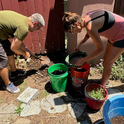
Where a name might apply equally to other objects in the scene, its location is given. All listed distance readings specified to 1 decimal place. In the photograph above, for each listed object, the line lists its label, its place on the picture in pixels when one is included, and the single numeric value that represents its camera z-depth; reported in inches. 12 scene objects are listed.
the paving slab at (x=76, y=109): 85.9
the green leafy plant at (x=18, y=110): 88.3
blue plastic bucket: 62.7
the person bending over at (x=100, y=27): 66.6
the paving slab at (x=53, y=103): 89.7
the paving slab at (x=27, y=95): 95.3
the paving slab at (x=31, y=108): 87.7
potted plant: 79.1
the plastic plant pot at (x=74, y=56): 96.1
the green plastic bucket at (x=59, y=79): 91.6
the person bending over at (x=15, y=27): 83.7
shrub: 115.7
